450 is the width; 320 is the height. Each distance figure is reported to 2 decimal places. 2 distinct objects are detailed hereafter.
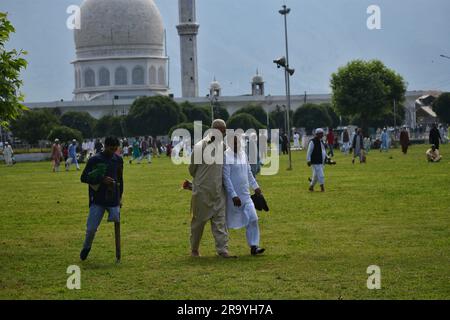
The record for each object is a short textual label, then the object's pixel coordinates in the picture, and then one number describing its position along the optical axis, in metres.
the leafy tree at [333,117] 118.42
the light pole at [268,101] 132.12
